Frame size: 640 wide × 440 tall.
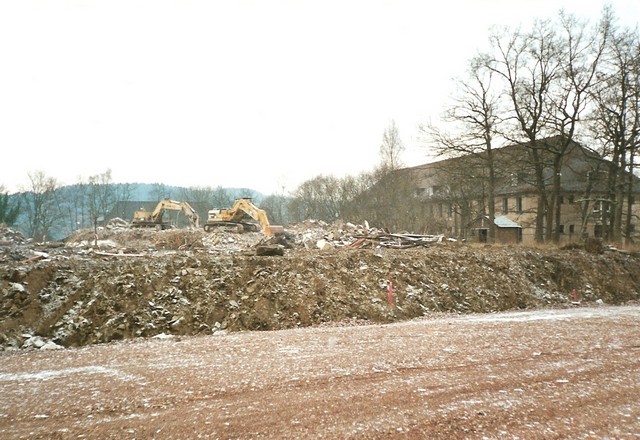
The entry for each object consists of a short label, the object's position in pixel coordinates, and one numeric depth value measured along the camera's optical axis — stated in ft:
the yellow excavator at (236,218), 97.50
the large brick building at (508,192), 90.07
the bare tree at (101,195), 231.11
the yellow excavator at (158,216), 120.67
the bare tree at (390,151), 139.33
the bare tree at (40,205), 182.91
